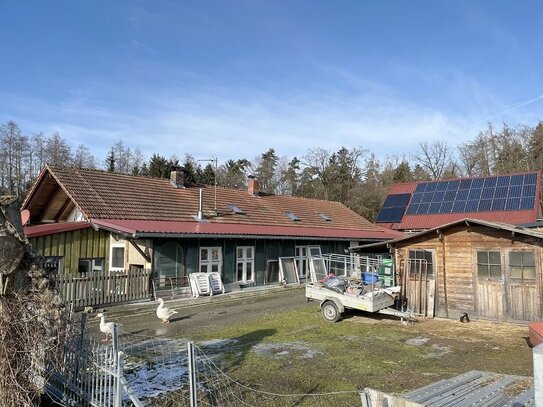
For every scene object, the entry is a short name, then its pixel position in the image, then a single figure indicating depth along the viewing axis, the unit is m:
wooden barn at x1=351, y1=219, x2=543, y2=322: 13.02
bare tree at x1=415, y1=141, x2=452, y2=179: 57.72
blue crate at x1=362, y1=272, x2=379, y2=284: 17.72
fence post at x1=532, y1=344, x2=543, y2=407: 2.67
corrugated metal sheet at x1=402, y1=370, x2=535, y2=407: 5.05
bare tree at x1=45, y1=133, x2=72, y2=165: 52.97
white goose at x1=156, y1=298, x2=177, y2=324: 13.68
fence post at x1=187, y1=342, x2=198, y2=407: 5.62
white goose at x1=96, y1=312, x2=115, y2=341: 10.06
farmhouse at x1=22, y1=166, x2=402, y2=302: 17.94
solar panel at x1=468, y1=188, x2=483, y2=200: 25.92
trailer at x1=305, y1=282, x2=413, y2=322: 13.49
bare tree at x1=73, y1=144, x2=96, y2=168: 57.89
